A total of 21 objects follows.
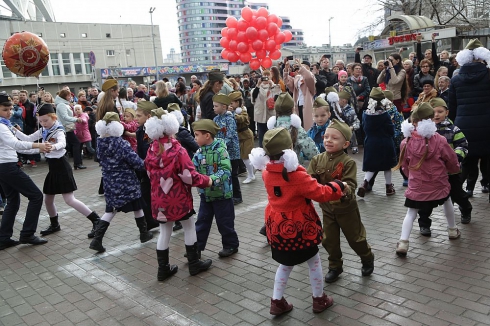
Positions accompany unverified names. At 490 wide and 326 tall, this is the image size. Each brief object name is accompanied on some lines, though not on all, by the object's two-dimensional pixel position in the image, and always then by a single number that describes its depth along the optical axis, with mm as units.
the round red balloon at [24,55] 7684
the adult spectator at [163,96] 7656
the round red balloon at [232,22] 11672
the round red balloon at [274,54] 11530
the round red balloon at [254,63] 11595
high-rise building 168625
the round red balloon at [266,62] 11602
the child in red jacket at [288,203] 3613
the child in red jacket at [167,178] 4688
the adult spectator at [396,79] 10852
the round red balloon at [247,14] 11461
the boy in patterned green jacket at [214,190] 5066
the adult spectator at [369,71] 12086
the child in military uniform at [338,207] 4180
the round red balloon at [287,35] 11958
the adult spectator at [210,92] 7715
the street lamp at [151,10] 49969
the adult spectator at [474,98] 6086
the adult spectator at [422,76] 10412
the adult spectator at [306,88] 9828
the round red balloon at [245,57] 11500
